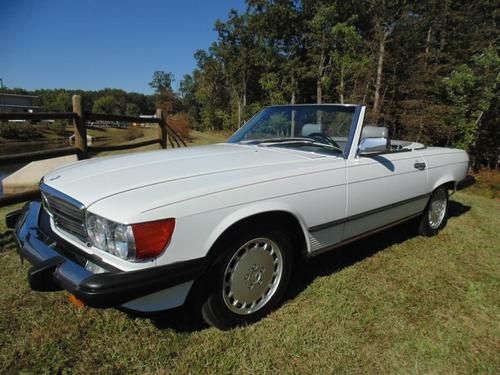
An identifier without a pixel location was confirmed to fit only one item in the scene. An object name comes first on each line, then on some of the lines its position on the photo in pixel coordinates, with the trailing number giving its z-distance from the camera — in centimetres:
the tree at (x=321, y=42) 2689
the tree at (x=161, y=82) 6554
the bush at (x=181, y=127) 2541
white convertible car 167
